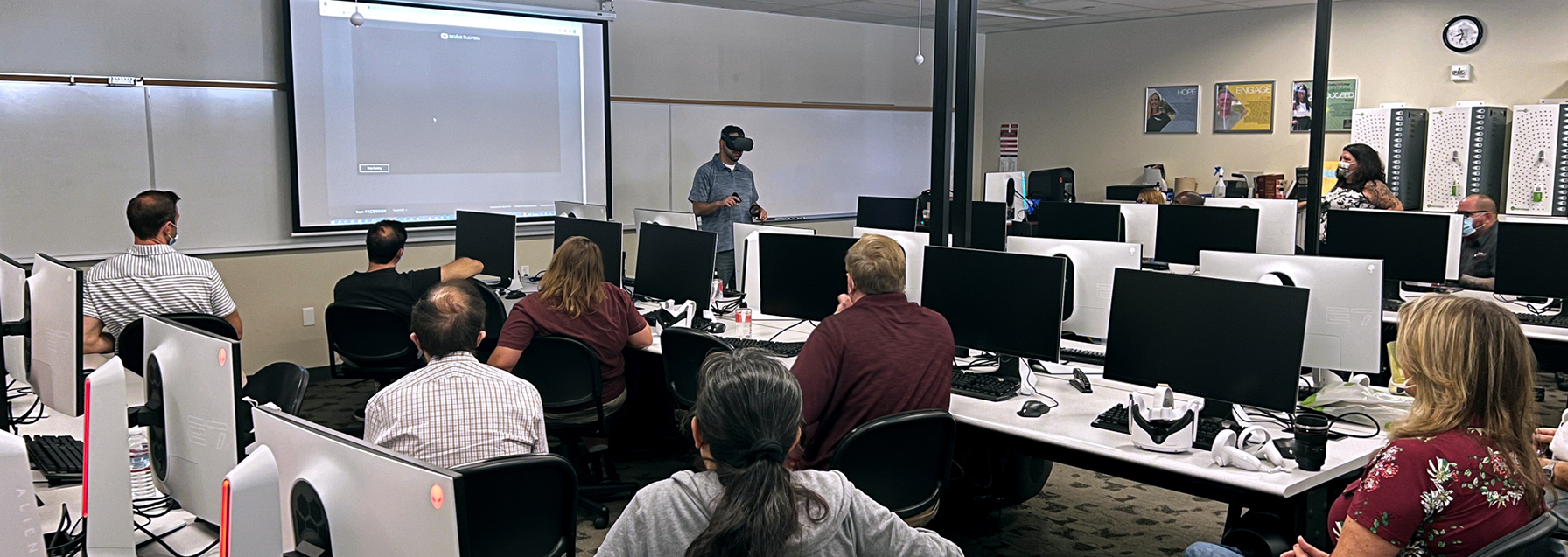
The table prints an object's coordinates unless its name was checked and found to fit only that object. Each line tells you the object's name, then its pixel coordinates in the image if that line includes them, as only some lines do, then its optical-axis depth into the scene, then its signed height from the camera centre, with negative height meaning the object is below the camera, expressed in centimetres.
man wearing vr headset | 656 -4
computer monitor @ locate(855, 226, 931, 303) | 404 -30
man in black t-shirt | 466 -43
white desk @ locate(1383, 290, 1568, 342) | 416 -56
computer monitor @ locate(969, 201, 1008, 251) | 699 -27
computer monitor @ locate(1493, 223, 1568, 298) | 435 -30
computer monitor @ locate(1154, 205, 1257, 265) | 554 -24
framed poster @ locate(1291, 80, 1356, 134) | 786 +59
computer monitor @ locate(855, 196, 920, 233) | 798 -22
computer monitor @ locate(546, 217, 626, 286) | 481 -27
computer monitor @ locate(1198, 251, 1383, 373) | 303 -35
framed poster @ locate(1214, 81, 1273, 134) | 830 +60
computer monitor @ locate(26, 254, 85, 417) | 235 -35
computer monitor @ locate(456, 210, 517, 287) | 546 -30
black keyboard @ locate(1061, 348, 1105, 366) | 377 -61
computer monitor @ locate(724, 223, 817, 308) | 456 -37
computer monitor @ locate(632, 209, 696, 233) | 536 -18
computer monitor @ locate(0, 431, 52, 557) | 149 -45
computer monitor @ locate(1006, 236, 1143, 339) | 354 -31
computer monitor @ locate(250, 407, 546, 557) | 130 -41
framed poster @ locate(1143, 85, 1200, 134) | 879 +62
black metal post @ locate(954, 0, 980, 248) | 419 +28
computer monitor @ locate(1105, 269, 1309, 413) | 269 -39
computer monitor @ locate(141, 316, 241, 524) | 185 -41
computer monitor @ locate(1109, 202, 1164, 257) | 590 -21
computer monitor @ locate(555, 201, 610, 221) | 610 -16
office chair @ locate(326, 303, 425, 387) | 456 -68
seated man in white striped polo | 378 -36
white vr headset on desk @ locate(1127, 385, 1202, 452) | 266 -59
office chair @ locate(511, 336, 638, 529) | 376 -68
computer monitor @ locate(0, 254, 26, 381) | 282 -35
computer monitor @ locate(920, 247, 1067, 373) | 323 -36
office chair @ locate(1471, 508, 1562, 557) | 160 -52
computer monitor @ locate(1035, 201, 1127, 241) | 621 -22
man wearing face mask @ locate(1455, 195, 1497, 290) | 523 -28
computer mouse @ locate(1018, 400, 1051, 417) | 306 -64
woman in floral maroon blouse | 182 -45
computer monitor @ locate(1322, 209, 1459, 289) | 475 -25
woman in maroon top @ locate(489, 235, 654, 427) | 379 -46
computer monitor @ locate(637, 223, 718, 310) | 443 -34
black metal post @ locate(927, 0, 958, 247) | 419 +24
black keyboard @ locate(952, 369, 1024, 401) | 329 -62
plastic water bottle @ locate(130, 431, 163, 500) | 239 -66
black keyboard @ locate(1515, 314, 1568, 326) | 430 -53
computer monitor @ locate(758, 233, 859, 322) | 408 -35
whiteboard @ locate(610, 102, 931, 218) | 751 +25
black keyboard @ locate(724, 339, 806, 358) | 393 -61
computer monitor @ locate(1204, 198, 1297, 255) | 559 -21
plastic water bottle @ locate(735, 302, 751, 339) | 446 -58
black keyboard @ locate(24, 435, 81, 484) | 246 -65
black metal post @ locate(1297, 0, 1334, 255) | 500 +28
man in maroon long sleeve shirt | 280 -46
